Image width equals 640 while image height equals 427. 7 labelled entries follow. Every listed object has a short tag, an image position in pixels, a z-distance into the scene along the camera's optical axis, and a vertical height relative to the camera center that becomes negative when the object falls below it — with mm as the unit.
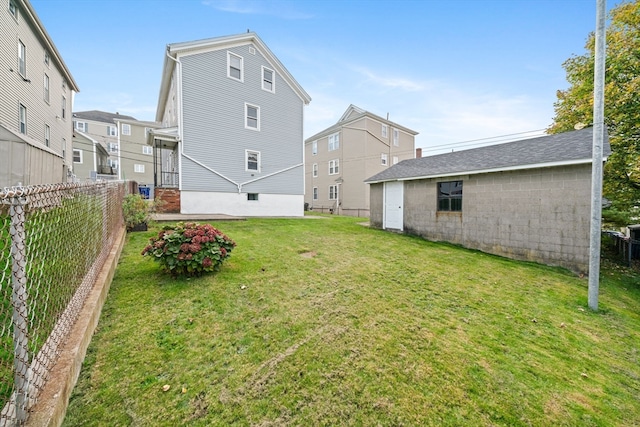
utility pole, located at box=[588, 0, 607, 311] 4793 +847
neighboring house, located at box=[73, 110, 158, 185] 31203 +7263
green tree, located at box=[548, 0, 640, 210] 9656 +3839
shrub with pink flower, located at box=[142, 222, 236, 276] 4316 -806
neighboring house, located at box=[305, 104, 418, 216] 23172 +4637
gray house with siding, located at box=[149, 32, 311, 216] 12883 +3933
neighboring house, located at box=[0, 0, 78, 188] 8086 +4928
